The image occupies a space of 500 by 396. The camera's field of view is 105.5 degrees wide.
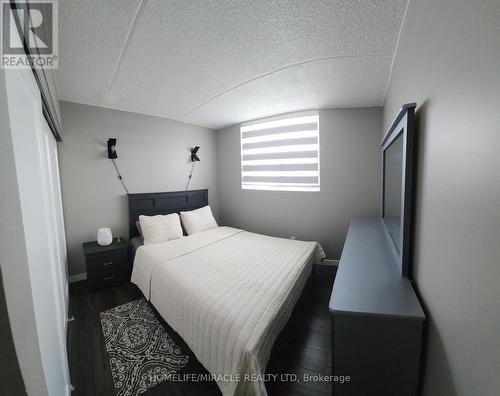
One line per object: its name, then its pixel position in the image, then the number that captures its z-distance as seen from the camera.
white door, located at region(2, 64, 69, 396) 0.54
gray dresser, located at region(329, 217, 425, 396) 0.80
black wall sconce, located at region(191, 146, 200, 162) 3.52
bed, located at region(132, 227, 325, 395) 1.10
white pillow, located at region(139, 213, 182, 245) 2.61
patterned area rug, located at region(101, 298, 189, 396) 1.34
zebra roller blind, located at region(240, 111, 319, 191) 2.96
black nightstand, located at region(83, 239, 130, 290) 2.31
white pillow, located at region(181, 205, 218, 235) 3.12
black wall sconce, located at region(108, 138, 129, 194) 2.59
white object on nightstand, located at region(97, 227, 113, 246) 2.51
